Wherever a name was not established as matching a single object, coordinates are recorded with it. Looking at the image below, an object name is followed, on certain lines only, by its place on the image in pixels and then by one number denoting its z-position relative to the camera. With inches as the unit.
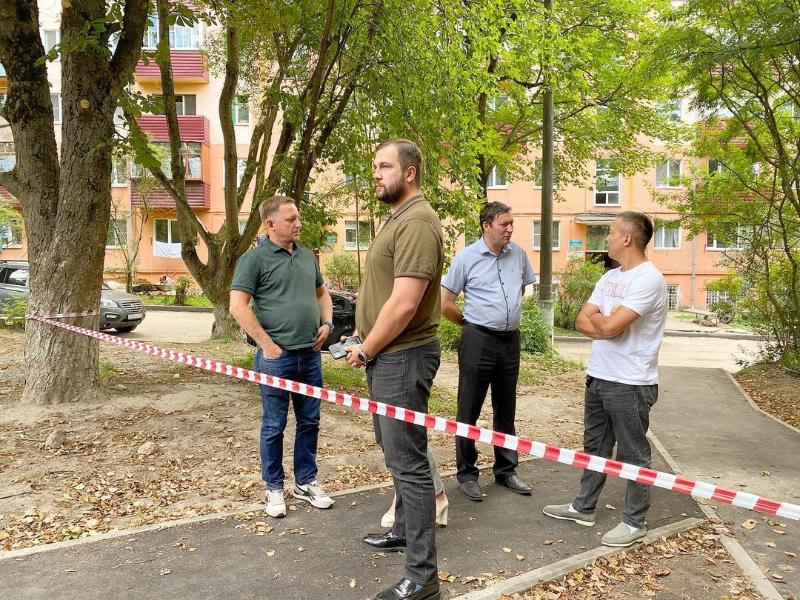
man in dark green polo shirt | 166.7
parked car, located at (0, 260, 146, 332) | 617.6
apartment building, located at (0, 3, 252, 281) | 1155.9
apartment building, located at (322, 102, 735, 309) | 1300.4
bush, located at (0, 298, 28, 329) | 505.0
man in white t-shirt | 149.8
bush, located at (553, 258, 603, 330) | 805.2
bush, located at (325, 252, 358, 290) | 1148.5
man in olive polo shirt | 119.2
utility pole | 535.2
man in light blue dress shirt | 185.3
